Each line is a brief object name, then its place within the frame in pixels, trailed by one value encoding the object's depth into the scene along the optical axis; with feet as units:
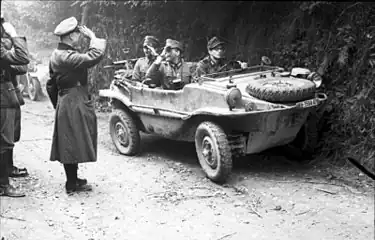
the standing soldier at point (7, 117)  19.49
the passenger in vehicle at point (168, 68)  25.22
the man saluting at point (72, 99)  19.01
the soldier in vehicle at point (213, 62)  24.53
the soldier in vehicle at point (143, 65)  27.50
